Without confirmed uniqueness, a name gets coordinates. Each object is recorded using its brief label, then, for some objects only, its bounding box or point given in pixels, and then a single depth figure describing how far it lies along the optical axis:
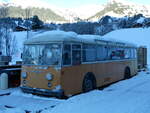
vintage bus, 6.36
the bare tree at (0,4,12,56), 27.01
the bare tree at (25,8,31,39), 31.06
